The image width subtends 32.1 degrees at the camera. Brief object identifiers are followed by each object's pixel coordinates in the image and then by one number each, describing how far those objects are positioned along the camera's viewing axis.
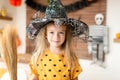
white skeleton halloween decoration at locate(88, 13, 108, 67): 2.19
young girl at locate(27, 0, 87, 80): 0.72
